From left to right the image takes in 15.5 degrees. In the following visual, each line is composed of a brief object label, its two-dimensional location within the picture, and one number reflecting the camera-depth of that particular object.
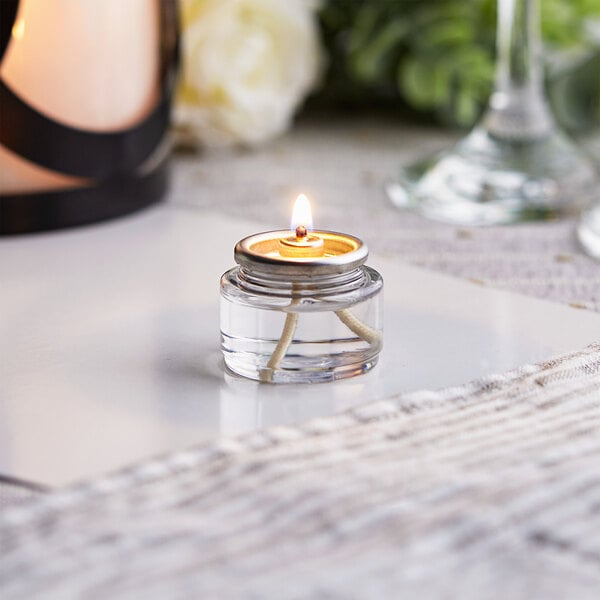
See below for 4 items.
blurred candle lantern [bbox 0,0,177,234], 0.71
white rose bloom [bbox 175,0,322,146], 0.84
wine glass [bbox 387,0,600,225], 0.75
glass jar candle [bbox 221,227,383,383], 0.56
